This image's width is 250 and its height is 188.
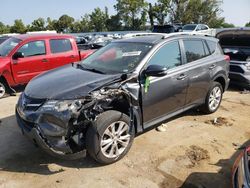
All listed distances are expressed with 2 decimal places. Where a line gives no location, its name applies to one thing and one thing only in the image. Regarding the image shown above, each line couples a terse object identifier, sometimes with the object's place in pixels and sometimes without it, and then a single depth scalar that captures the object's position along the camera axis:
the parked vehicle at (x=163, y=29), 13.62
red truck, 5.07
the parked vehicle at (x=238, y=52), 5.43
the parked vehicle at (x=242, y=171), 1.67
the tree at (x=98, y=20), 33.91
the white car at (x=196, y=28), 14.58
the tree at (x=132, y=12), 32.12
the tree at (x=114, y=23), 33.90
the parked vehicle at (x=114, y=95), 2.44
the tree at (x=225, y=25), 32.13
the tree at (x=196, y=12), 31.77
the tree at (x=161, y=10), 31.83
